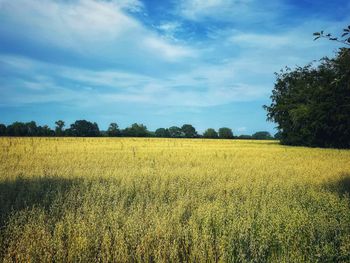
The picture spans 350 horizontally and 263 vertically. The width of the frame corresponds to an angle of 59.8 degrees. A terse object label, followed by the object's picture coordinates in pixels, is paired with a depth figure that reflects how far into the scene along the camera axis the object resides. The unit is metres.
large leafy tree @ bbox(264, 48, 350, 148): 40.81
